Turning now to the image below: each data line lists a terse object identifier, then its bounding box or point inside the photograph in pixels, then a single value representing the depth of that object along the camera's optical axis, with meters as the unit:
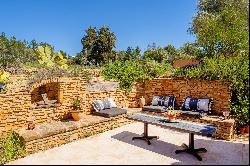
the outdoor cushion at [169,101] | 7.85
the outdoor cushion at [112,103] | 7.72
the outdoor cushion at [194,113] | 6.63
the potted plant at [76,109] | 6.63
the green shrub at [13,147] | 4.71
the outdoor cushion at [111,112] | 6.97
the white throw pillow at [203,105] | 6.99
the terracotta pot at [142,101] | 8.60
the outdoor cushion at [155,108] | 7.51
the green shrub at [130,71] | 8.95
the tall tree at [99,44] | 20.98
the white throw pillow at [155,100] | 8.11
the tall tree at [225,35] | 9.57
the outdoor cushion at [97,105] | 7.41
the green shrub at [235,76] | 6.10
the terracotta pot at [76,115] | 6.62
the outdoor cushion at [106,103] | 7.59
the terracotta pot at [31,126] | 5.68
